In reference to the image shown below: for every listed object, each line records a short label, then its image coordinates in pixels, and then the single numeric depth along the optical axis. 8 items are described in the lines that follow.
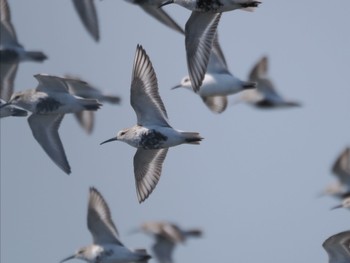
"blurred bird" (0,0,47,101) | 16.39
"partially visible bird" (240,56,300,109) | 16.77
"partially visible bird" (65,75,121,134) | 16.10
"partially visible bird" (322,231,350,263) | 13.82
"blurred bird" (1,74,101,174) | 14.44
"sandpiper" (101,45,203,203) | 12.85
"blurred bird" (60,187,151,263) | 14.14
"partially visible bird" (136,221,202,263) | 16.12
